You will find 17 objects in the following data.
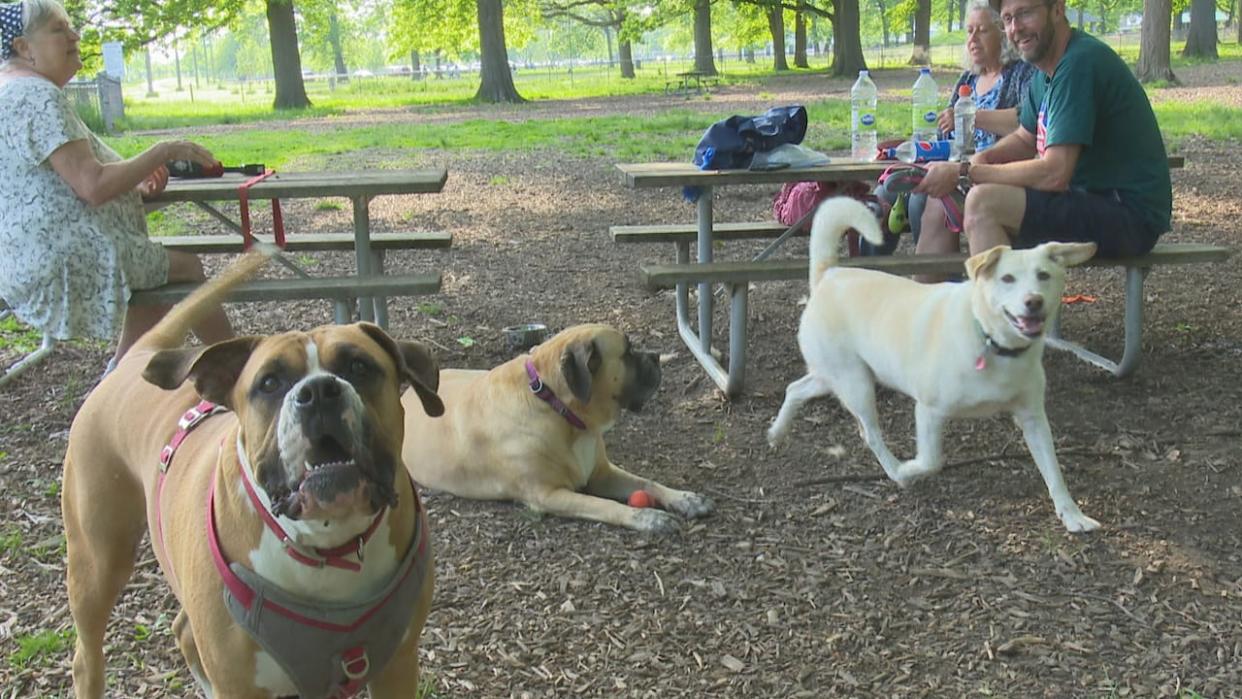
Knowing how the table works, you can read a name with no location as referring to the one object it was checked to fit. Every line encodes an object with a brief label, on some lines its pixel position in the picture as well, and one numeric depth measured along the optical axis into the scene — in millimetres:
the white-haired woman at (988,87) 5824
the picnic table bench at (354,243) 5352
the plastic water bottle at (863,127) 6234
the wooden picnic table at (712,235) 5254
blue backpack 5598
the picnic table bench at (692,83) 32938
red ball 4230
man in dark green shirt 4859
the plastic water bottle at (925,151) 5812
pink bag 6105
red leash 5347
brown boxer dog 2100
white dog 3875
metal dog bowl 6156
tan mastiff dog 4113
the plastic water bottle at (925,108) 6027
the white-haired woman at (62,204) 4707
